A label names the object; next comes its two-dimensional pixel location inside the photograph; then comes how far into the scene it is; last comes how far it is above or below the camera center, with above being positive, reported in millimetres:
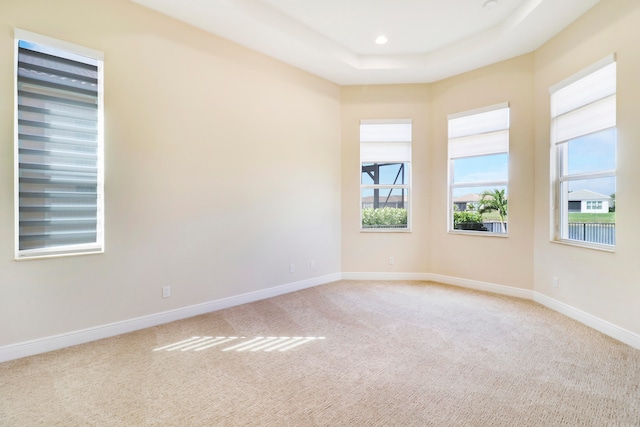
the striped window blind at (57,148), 2461 +541
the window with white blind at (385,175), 4953 +627
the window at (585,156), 2945 +629
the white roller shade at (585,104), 2904 +1155
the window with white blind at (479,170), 4246 +644
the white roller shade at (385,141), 4945 +1175
